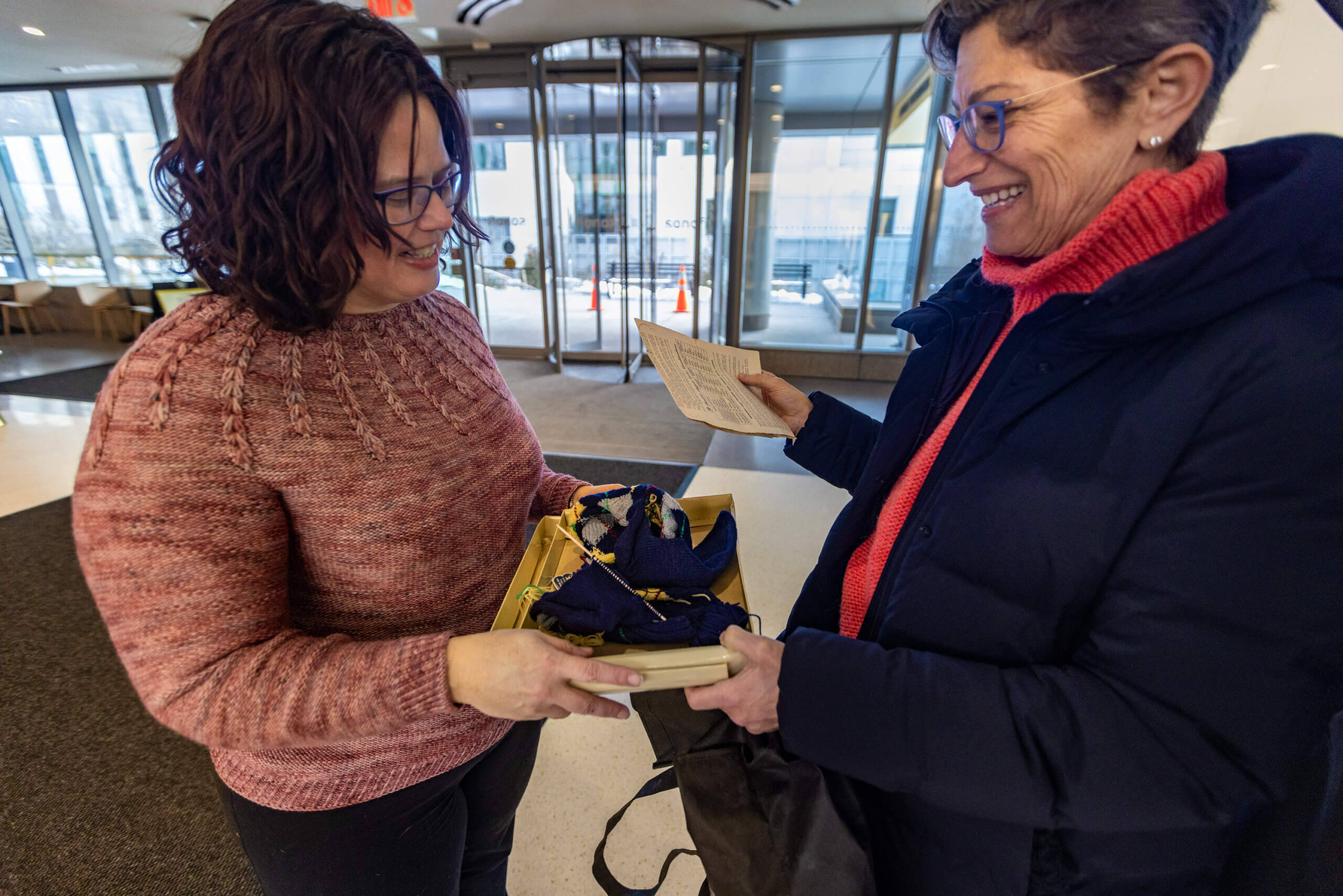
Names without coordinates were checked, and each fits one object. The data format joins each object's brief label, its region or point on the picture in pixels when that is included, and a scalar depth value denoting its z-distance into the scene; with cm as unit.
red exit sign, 421
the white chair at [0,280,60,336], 779
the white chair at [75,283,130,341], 761
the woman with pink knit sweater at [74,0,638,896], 65
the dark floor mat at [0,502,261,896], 155
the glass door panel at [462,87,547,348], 613
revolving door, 545
